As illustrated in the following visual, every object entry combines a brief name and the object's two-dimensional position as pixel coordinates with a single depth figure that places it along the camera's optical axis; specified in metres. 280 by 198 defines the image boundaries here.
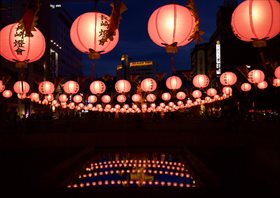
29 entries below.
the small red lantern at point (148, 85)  11.96
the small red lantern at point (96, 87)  11.97
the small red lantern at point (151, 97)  17.88
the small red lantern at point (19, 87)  11.97
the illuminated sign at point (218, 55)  38.07
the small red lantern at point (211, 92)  16.27
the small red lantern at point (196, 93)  16.89
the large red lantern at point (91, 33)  4.23
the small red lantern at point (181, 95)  17.81
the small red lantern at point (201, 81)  11.09
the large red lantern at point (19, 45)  4.50
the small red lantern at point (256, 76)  10.58
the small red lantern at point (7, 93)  16.13
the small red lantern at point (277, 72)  10.00
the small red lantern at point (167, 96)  17.77
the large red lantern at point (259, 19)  3.94
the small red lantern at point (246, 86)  14.72
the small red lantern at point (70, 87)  12.12
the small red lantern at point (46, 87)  12.43
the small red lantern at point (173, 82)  10.78
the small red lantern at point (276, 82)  11.88
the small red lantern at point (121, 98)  17.84
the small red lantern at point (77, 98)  17.67
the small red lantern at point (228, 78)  11.53
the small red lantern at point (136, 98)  18.20
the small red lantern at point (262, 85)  13.63
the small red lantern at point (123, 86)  11.97
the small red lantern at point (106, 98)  18.64
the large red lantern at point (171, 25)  4.16
